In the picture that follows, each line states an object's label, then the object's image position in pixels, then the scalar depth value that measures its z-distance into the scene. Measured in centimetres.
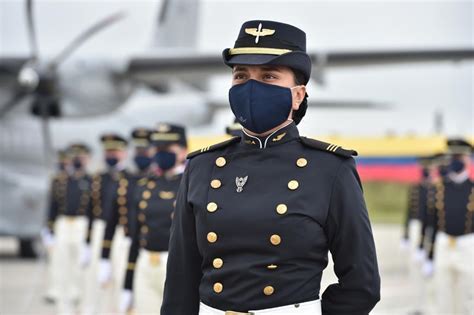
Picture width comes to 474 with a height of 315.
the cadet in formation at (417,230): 1628
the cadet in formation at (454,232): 1351
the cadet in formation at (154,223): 993
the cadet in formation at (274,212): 479
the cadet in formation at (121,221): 1275
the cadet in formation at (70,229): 1858
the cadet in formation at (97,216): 1604
